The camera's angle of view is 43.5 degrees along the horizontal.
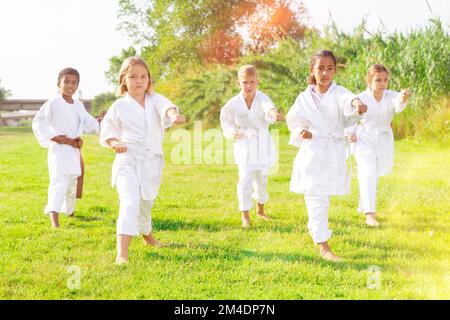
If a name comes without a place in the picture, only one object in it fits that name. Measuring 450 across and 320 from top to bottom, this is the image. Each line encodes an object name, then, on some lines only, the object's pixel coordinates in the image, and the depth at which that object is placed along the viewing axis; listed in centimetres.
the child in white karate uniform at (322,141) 512
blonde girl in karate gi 505
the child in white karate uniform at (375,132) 673
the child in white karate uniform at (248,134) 667
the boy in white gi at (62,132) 669
